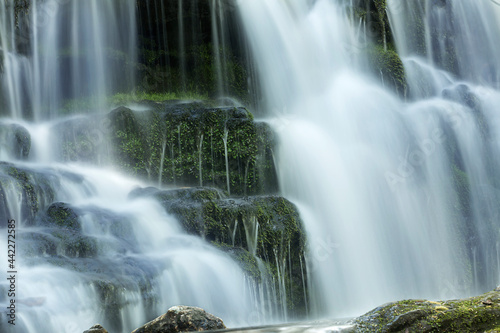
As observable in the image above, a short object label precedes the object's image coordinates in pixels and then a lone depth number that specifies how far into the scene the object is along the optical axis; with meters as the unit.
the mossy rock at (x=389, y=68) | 17.44
